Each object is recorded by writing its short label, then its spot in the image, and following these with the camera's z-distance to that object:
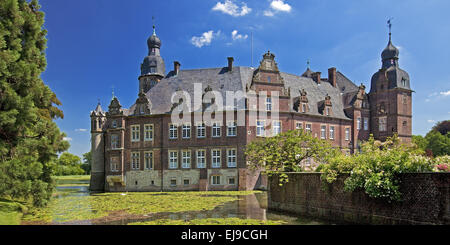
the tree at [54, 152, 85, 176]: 108.21
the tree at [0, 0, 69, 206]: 13.55
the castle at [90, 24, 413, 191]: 31.78
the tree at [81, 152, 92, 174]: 115.66
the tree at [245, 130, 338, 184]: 18.65
